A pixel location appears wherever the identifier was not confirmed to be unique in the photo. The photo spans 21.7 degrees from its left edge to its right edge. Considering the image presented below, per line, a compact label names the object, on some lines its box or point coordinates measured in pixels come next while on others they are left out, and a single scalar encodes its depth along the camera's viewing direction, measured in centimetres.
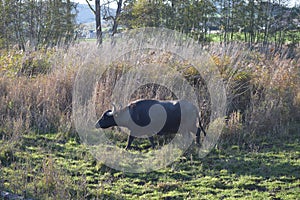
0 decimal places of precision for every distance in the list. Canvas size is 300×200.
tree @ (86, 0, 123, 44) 3132
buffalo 1296
